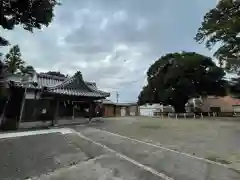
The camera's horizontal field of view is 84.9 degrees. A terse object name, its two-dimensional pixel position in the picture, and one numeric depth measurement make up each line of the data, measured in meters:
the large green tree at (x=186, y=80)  16.48
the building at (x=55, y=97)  9.29
